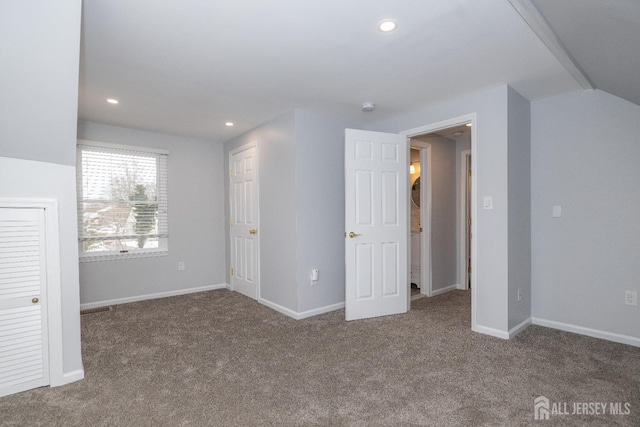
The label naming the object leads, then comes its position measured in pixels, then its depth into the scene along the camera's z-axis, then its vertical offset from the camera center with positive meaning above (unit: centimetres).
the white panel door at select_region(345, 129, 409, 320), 349 -16
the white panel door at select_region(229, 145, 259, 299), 432 -14
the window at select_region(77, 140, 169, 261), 406 +14
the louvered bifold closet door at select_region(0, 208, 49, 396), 207 -57
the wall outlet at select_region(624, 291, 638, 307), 279 -78
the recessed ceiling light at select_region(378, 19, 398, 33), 192 +108
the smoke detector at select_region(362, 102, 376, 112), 336 +106
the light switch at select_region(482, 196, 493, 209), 304 +5
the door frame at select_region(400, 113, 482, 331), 313 -10
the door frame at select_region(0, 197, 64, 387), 219 -54
